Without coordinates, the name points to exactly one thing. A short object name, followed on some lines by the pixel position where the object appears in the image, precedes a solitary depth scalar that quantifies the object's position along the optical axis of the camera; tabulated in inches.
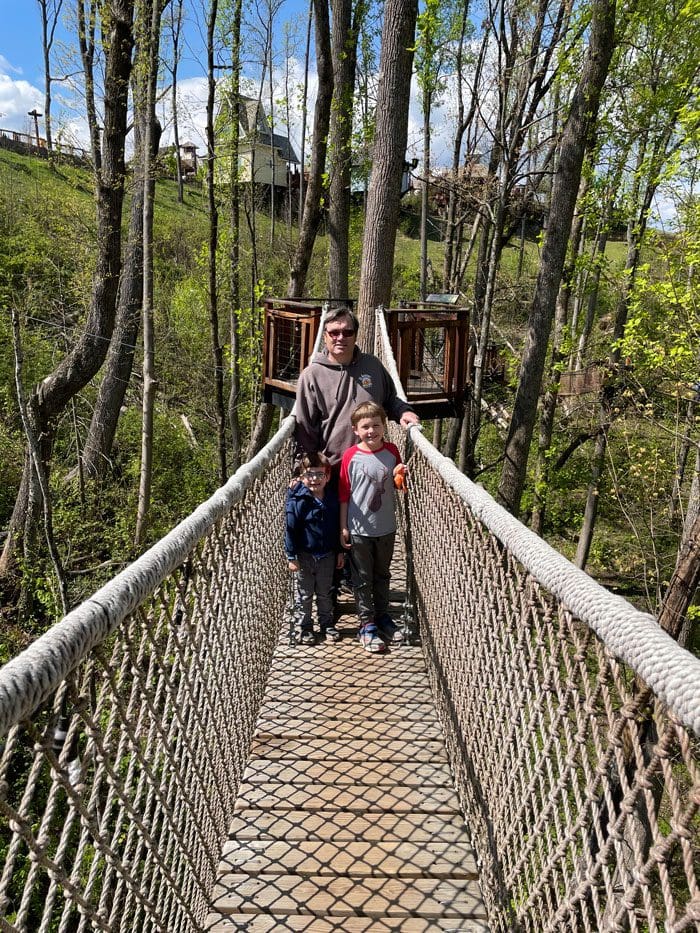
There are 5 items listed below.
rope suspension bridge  37.8
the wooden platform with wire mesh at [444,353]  277.7
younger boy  118.6
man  123.3
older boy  114.7
